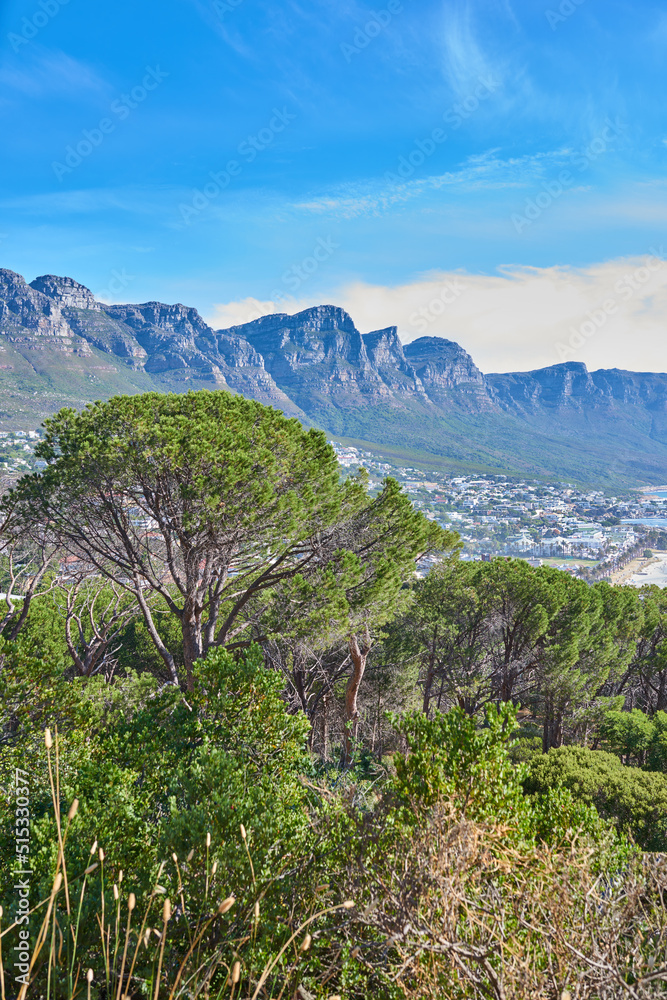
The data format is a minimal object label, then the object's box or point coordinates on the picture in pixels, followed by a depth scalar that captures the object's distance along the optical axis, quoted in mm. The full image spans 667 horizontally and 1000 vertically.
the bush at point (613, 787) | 7918
